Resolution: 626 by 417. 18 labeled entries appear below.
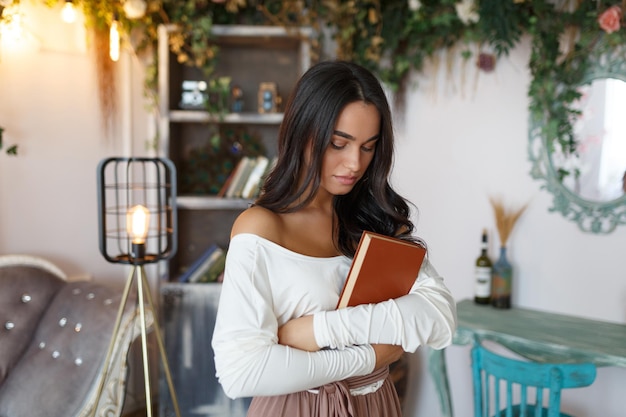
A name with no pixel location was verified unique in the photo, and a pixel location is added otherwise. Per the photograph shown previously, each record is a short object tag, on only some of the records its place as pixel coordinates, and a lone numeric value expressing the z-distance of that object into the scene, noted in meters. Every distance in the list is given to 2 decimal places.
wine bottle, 2.58
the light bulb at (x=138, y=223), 2.16
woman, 1.11
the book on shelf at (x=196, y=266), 2.90
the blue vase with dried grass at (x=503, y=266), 2.54
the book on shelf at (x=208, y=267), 2.90
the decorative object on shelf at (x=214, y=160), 3.11
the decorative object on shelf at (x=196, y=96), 2.93
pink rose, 2.12
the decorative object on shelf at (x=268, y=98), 2.94
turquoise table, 2.04
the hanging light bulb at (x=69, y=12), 2.55
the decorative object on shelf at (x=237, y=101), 2.97
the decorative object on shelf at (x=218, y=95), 2.87
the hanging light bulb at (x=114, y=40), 2.46
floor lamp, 2.16
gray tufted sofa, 2.13
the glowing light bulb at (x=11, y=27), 2.40
